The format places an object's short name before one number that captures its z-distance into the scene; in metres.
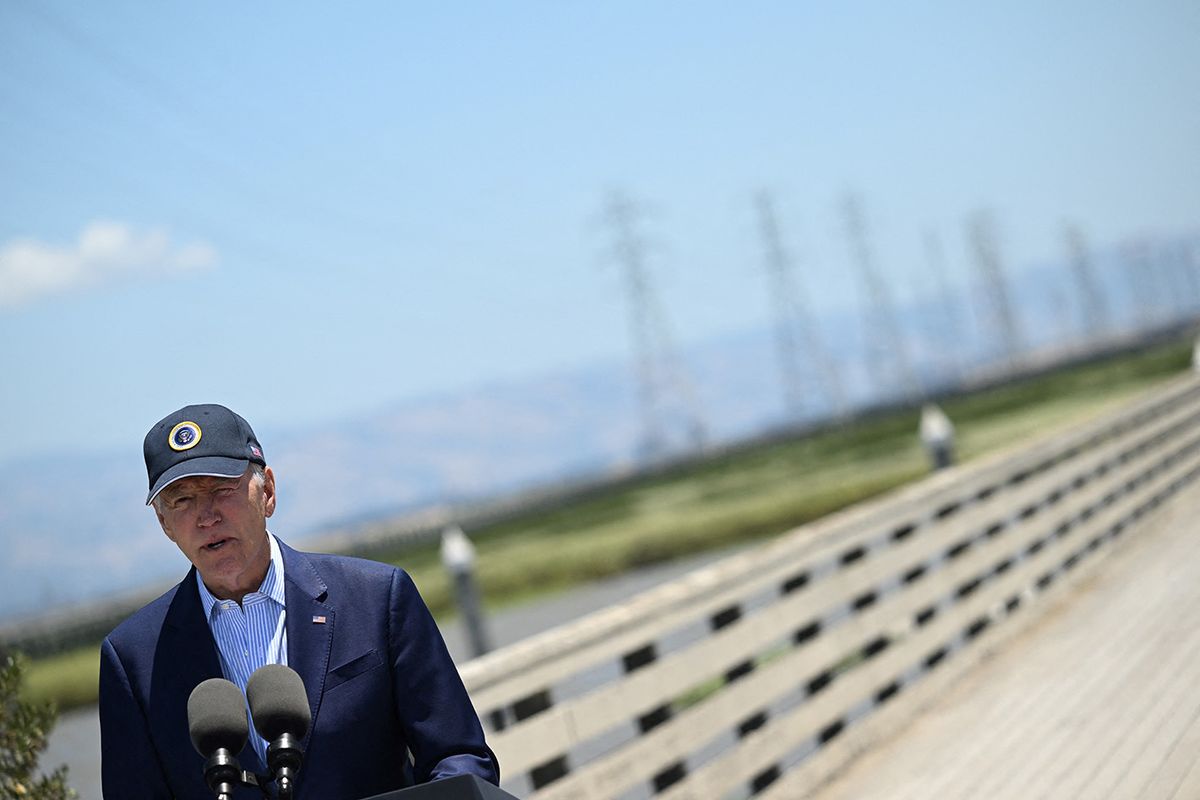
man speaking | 6.36
